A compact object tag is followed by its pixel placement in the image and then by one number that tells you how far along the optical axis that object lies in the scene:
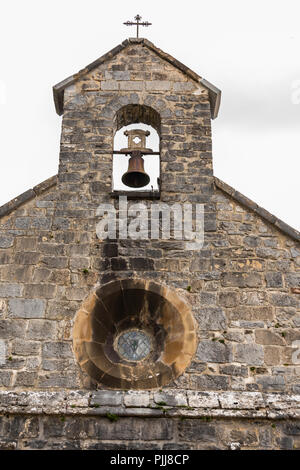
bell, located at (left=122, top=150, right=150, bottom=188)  8.56
